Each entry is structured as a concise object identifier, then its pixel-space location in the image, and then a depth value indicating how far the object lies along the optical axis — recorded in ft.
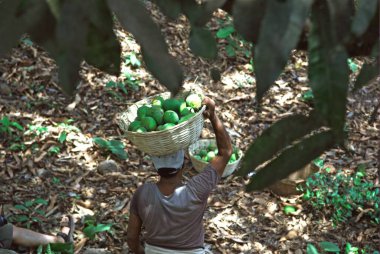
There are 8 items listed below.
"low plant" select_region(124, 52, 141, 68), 34.28
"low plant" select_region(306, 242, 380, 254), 23.27
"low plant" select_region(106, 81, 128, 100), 32.69
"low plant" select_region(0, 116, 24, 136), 28.51
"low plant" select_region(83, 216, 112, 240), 24.10
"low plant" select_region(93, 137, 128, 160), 28.84
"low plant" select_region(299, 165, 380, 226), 25.44
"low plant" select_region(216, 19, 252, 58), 37.59
